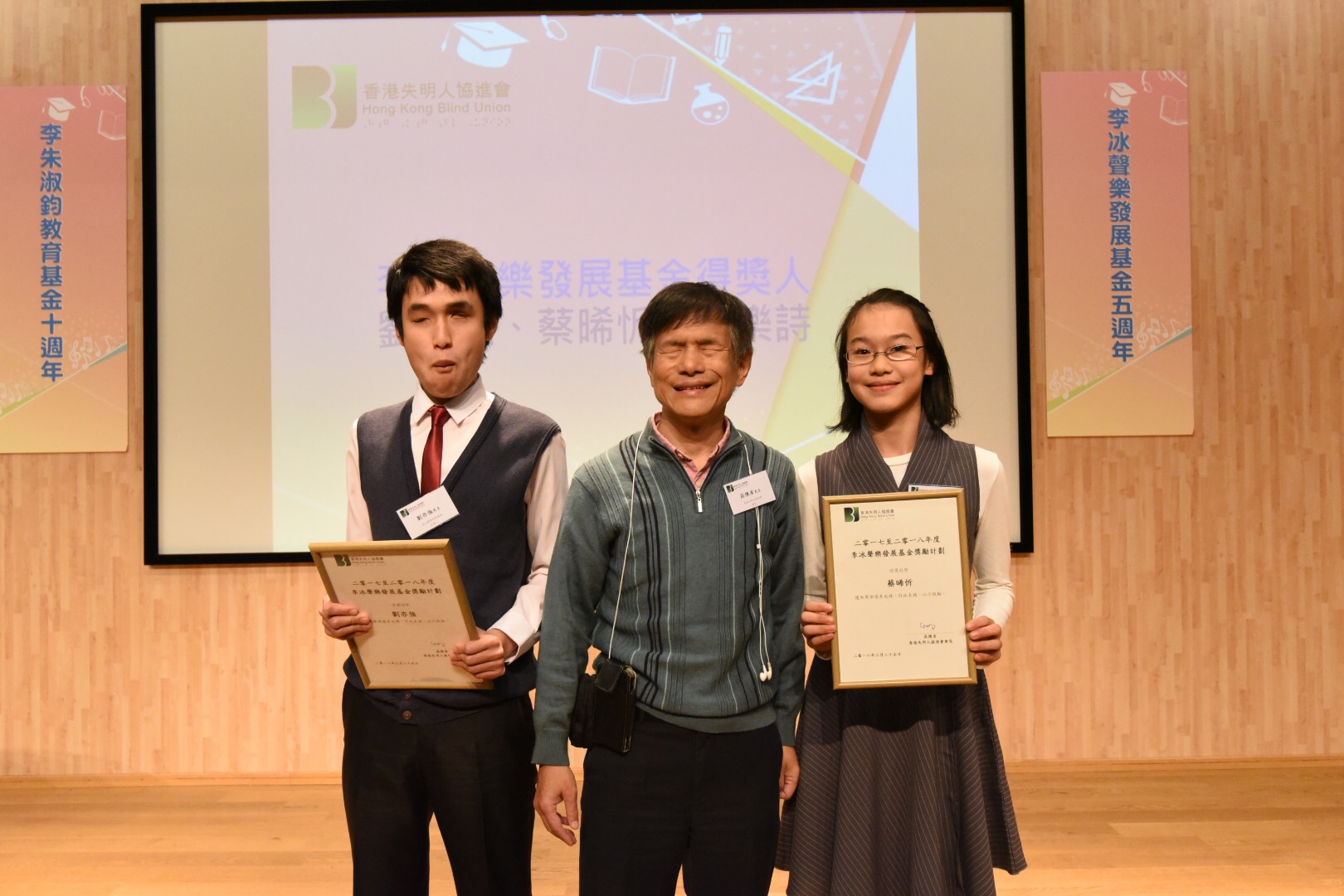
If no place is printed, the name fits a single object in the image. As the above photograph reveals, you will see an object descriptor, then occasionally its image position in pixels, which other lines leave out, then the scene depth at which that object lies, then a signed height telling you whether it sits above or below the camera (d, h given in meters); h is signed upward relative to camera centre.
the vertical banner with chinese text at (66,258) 3.53 +0.75
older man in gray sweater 1.55 -0.28
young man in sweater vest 1.65 -0.22
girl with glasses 1.62 -0.46
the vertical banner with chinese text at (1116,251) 3.56 +0.73
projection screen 3.51 +0.91
